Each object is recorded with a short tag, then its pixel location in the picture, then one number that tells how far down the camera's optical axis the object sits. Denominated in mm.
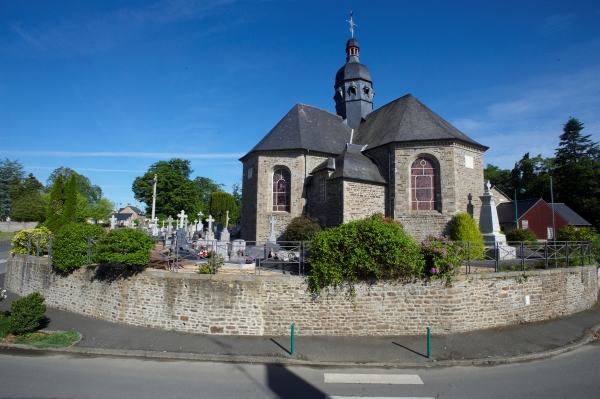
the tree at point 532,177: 41656
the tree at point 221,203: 47250
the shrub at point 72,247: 10945
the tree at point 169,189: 40969
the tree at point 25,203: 48906
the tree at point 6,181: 53656
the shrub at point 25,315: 8203
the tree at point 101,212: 47125
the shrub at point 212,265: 9336
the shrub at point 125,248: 9055
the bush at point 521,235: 18312
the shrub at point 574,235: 15898
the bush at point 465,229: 15625
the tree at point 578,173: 34344
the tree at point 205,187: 65438
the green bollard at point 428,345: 7545
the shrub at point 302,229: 16406
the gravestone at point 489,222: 15414
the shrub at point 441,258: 8945
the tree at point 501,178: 49750
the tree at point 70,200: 16141
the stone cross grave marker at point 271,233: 16959
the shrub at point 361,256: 8594
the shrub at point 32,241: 13573
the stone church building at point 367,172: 17391
